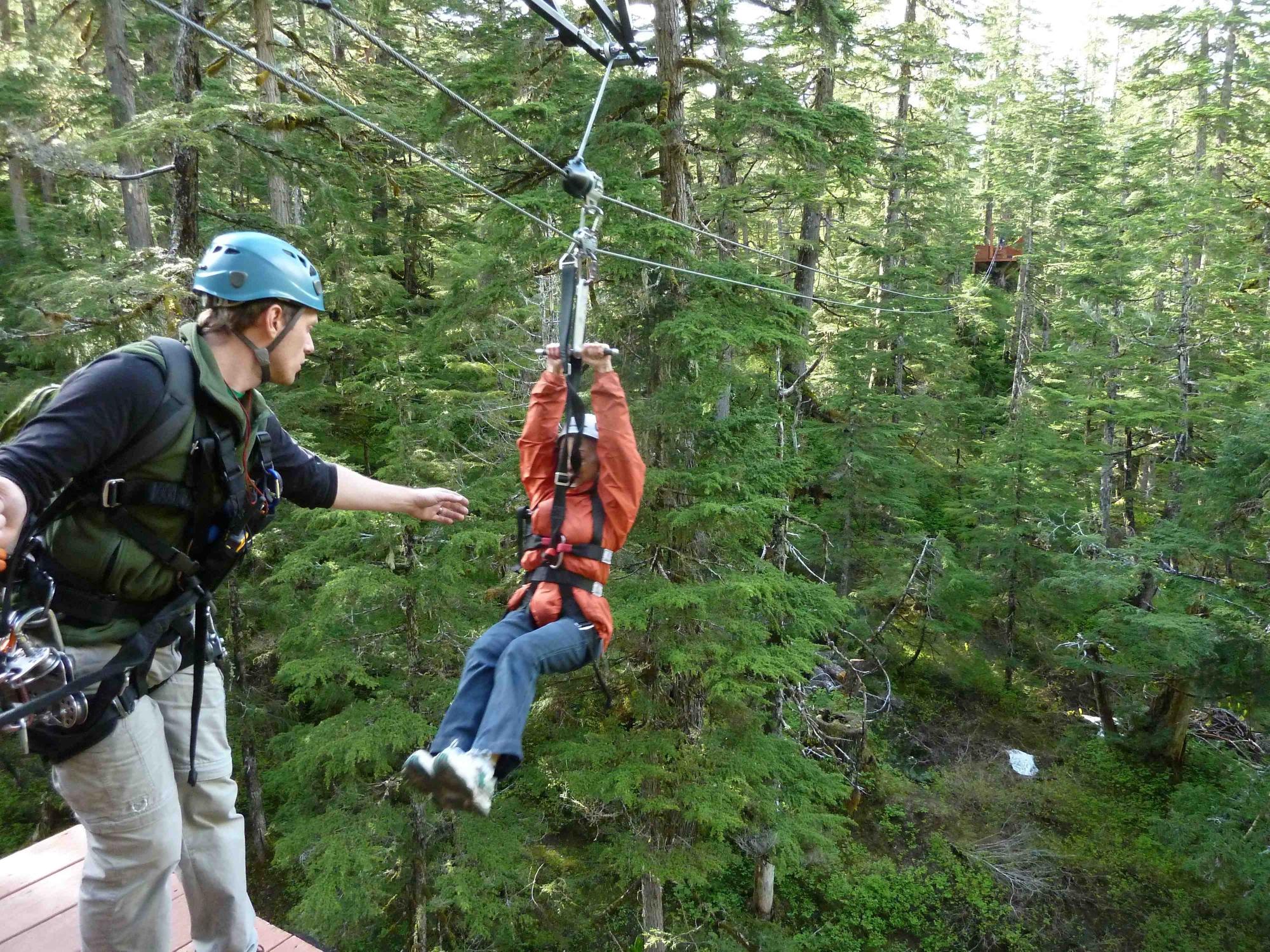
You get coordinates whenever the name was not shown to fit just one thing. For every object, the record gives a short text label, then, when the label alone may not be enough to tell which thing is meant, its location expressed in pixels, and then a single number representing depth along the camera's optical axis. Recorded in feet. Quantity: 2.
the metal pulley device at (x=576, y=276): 11.59
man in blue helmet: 6.04
